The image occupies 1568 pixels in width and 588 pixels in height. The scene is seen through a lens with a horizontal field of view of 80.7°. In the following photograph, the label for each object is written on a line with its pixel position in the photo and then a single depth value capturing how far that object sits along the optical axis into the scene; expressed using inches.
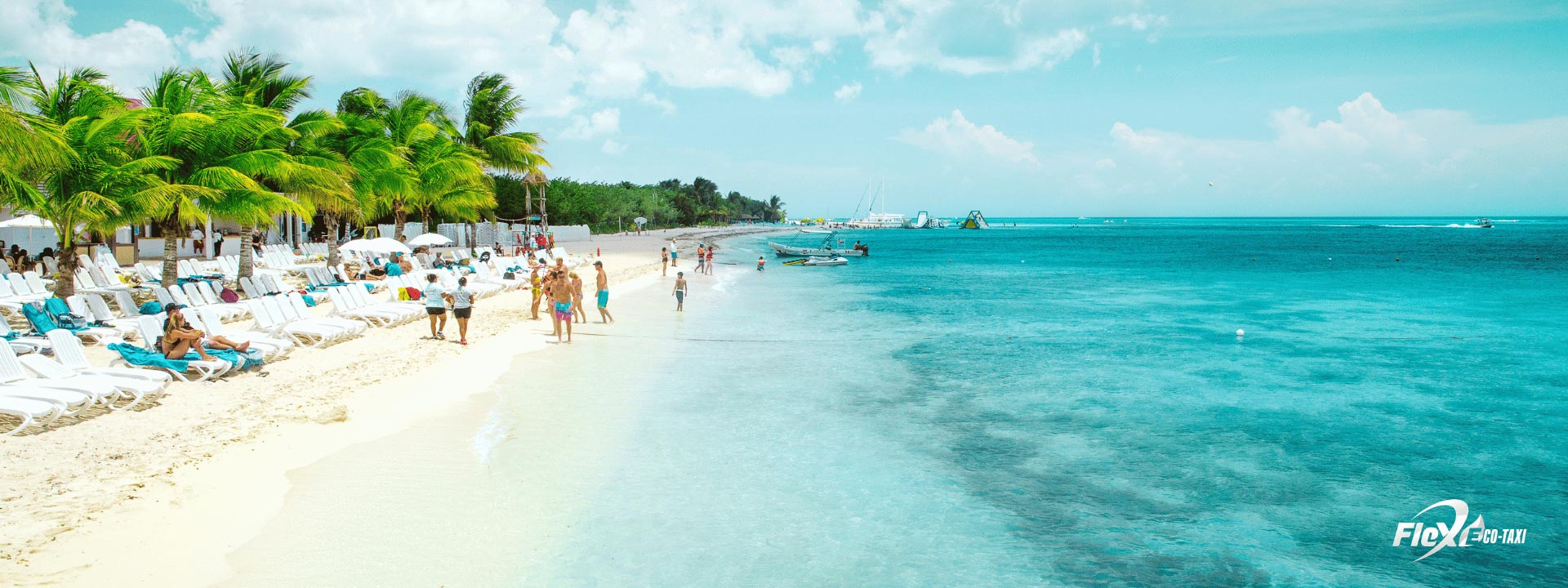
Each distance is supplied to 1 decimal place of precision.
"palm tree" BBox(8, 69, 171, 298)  644.7
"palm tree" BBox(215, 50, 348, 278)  827.4
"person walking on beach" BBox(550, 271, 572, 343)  637.9
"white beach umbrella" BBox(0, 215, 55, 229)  824.2
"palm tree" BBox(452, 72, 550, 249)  1480.1
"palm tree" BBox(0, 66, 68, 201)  354.6
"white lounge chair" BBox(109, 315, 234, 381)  434.6
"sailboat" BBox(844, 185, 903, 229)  7352.4
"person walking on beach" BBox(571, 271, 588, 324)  718.5
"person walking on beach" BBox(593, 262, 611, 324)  745.0
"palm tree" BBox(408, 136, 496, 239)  1269.7
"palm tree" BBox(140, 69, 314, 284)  723.4
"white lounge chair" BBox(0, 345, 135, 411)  359.6
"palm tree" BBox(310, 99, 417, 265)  1097.4
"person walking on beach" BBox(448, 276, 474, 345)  592.7
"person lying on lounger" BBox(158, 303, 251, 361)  429.4
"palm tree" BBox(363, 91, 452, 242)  1251.8
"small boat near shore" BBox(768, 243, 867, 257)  2123.6
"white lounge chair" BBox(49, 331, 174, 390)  385.7
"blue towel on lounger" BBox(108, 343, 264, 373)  417.7
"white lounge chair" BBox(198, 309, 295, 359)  482.0
